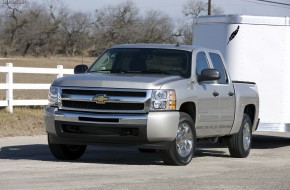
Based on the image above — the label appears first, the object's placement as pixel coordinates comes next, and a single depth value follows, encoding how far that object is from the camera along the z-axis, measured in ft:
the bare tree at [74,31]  289.94
